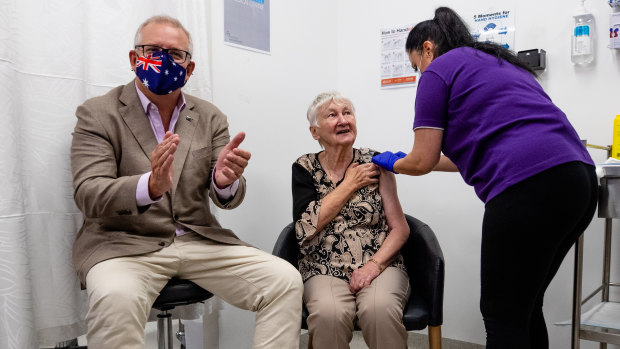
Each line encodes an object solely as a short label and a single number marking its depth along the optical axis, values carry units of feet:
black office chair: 5.47
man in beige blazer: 4.56
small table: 5.23
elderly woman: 5.32
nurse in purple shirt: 4.03
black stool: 4.94
